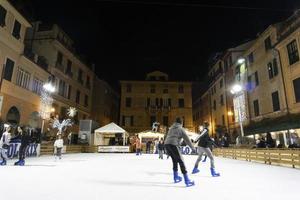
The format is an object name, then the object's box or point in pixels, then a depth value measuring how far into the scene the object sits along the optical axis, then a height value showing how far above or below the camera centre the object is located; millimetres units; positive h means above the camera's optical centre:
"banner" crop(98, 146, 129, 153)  31125 -366
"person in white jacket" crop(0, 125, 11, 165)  11288 +89
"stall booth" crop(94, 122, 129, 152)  30328 +956
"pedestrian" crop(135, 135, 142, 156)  25047 +4
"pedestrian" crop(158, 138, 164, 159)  18531 -137
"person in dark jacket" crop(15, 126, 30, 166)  11367 -121
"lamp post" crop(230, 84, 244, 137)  20525 +5320
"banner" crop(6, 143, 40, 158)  15512 -381
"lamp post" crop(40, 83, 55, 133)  25703 +4851
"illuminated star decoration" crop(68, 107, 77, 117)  31981 +4803
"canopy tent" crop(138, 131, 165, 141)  31344 +1709
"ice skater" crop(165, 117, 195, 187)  6164 +86
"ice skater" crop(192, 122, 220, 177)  8305 +200
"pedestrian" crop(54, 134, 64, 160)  14685 +96
